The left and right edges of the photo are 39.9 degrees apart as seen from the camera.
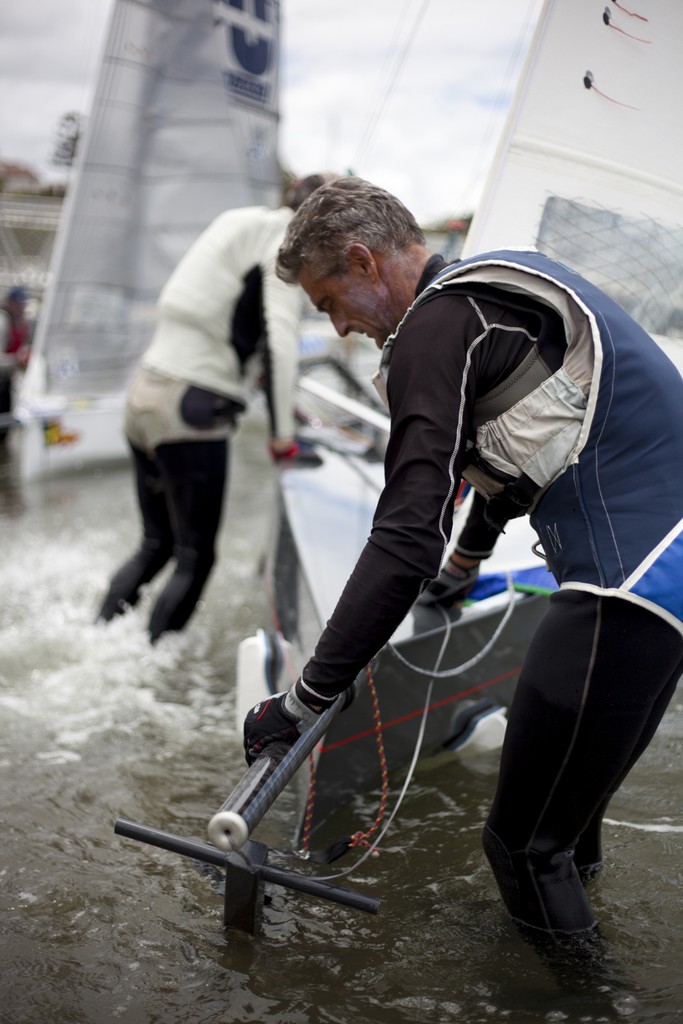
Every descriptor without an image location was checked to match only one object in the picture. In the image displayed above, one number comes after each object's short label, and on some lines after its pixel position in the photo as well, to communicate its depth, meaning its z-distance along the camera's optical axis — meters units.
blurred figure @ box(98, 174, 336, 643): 3.22
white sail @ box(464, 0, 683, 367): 2.48
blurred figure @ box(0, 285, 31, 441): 7.92
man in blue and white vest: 1.36
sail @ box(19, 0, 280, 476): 6.46
